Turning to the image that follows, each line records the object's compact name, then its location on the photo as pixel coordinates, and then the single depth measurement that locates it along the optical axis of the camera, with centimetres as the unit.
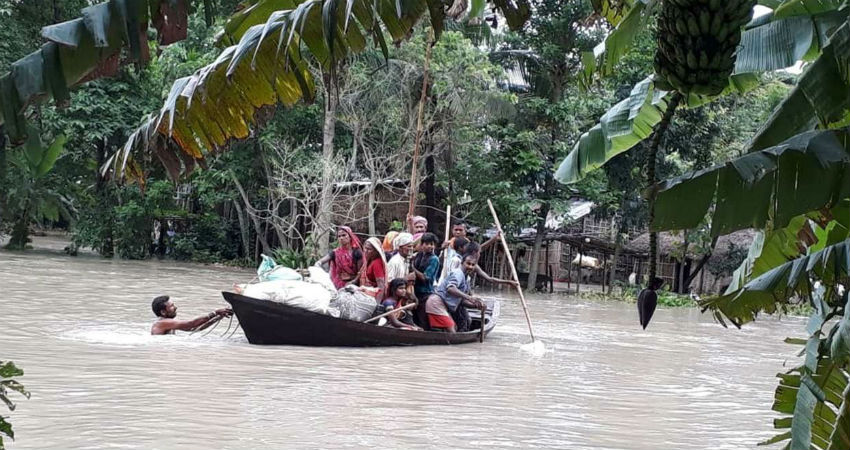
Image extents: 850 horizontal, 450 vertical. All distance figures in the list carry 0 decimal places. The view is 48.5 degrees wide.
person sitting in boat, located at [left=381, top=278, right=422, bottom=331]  1034
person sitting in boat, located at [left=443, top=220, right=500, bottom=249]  1110
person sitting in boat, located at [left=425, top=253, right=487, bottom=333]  1054
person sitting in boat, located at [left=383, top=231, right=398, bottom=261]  1103
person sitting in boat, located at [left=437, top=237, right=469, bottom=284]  1083
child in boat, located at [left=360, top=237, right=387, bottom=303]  1030
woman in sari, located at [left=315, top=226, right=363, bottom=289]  1063
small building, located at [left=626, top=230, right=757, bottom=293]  2323
